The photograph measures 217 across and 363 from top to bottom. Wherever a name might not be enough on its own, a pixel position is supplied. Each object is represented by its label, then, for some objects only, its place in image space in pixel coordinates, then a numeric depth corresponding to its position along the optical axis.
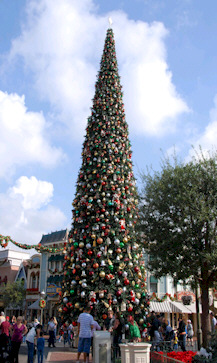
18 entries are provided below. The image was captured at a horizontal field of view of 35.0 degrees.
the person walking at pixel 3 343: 7.99
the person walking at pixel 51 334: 18.86
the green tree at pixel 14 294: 46.94
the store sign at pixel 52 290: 42.79
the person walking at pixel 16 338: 9.38
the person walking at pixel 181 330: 14.01
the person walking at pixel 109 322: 11.55
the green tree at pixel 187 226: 13.16
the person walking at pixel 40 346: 11.23
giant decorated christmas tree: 14.03
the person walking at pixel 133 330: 9.65
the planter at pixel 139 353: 8.00
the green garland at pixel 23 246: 20.91
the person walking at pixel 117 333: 11.58
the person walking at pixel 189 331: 22.50
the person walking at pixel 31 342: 10.52
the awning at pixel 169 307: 33.75
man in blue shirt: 9.51
